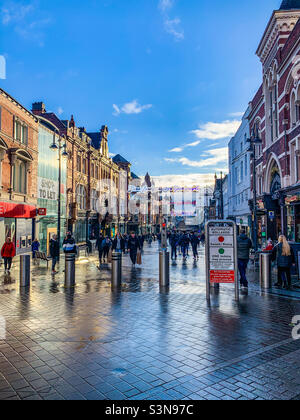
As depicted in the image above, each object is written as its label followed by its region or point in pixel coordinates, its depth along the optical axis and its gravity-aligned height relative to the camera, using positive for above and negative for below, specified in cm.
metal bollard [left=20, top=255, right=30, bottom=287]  1096 -151
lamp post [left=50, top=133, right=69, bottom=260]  2084 +504
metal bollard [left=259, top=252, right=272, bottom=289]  1099 -168
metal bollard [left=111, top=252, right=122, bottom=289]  1091 -153
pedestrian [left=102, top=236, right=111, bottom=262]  2000 -122
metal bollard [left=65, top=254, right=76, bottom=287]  1119 -163
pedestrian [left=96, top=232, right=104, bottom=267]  1967 -129
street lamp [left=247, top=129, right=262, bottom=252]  1892 +479
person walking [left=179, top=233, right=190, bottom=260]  2161 -111
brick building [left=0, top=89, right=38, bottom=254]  2166 +403
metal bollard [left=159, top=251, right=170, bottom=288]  1095 -155
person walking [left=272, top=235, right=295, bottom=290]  1057 -119
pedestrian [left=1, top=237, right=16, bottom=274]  1452 -113
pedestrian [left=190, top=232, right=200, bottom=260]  2093 -121
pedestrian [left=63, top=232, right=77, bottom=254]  1419 -86
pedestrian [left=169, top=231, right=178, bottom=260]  2184 -119
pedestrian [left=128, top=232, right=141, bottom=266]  1723 -114
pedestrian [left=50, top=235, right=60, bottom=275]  1502 -109
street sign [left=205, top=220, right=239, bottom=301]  910 -80
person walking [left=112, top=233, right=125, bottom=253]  2640 -181
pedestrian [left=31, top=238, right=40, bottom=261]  2186 -134
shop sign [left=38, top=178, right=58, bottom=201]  2738 +328
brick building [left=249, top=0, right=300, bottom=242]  1792 +670
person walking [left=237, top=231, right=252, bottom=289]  1067 -106
